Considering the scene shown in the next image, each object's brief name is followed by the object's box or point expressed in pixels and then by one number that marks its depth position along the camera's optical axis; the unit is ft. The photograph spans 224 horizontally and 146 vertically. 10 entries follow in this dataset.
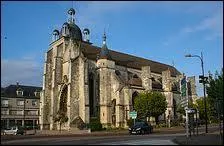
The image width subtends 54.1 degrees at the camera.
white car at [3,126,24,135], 116.66
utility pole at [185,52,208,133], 79.05
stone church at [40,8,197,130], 127.23
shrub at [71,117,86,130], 118.67
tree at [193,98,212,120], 152.33
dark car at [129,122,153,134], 84.72
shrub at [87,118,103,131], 114.53
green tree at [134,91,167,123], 123.70
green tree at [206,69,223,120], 65.74
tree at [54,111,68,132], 127.01
